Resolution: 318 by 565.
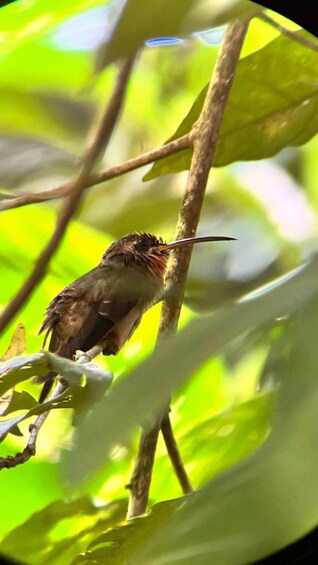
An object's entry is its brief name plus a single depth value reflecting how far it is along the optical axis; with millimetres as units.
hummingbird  3654
